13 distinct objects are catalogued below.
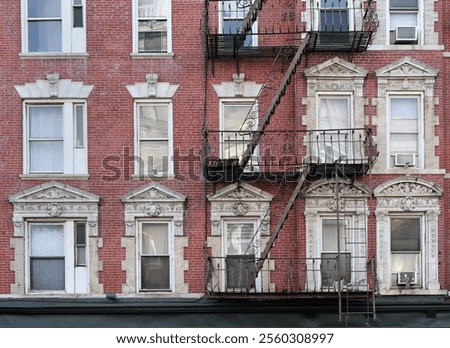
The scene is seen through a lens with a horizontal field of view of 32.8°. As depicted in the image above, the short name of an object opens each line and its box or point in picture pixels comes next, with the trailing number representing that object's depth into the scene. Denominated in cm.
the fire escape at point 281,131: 1517
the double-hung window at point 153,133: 1603
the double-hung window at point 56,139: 1591
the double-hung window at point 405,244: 1582
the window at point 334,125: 1574
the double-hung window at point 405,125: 1591
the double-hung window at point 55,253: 1583
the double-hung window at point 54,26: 1606
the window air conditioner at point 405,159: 1566
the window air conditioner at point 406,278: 1558
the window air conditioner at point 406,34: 1581
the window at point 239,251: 1564
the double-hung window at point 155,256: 1591
